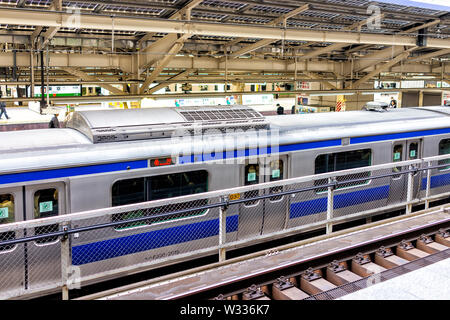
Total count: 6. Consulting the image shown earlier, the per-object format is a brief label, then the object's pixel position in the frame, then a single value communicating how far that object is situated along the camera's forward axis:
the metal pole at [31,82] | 10.77
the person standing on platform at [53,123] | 8.96
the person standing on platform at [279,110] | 25.65
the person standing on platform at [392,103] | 31.16
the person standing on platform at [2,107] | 19.44
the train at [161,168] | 6.06
